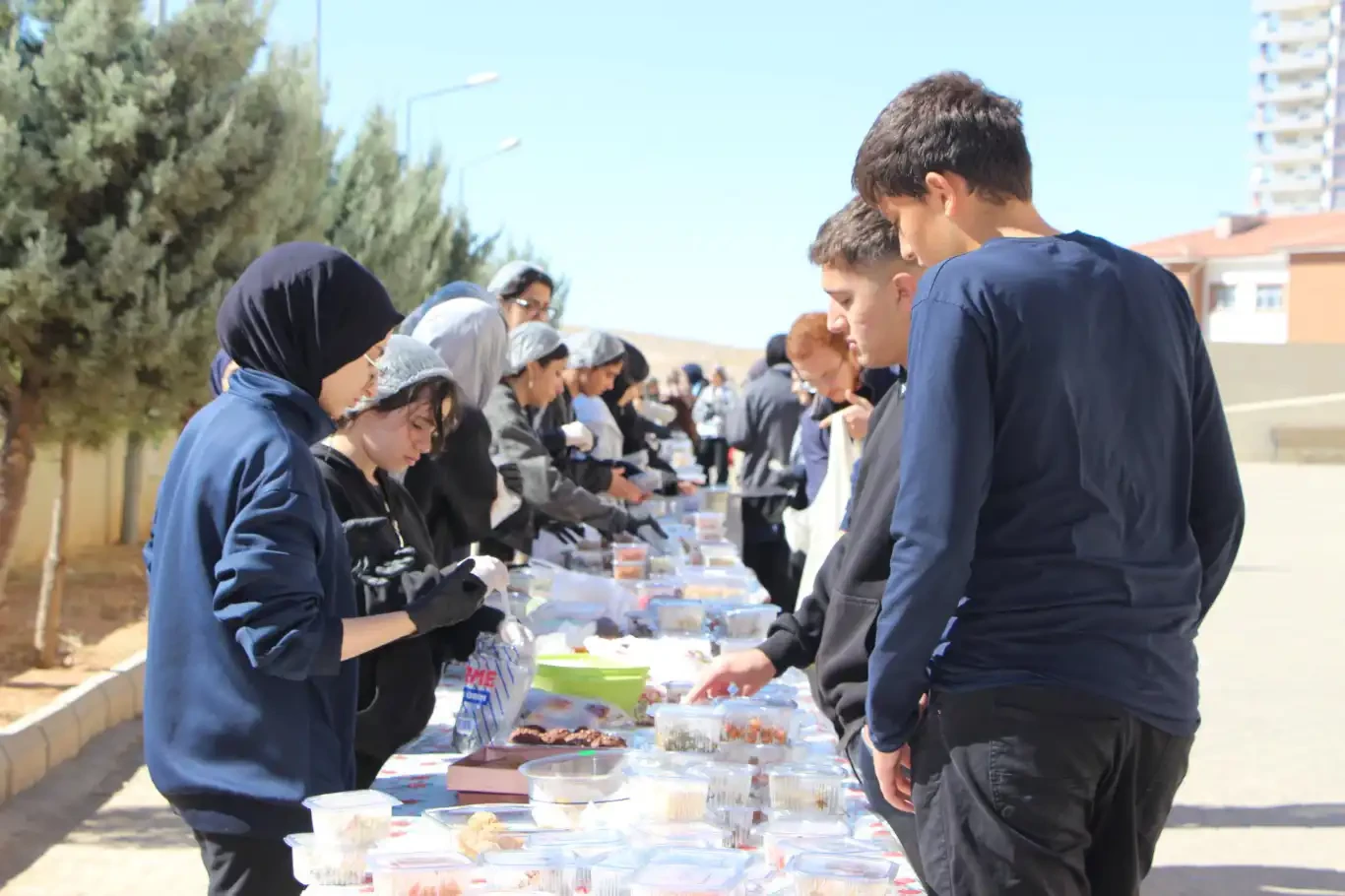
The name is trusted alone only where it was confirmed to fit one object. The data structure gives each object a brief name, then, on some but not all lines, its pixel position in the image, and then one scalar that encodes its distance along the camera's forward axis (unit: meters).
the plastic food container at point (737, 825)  2.74
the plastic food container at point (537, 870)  2.28
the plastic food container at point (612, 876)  2.22
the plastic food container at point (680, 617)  5.04
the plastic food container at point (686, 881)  2.14
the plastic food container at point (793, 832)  2.51
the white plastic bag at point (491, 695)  3.44
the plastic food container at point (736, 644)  4.42
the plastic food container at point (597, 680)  3.75
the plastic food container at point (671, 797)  2.65
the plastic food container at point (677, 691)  3.77
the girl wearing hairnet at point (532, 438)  6.20
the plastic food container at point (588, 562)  6.36
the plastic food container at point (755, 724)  3.19
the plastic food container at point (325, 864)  2.45
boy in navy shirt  2.26
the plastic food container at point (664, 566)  6.20
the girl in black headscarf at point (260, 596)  2.59
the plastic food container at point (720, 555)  6.77
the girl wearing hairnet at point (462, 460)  4.72
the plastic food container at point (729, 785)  2.80
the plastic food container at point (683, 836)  2.41
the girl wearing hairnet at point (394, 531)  3.19
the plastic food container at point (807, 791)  2.83
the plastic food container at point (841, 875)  2.20
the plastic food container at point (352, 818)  2.45
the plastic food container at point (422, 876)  2.28
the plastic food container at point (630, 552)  6.16
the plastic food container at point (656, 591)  5.50
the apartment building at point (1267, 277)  74.06
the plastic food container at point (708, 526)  7.79
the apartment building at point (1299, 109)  118.50
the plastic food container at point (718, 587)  5.82
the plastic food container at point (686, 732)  3.13
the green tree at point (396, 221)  22.12
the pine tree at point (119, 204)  8.80
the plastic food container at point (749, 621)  4.73
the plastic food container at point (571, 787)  2.71
